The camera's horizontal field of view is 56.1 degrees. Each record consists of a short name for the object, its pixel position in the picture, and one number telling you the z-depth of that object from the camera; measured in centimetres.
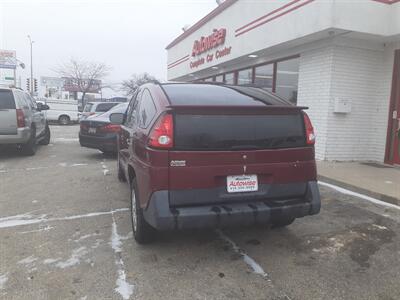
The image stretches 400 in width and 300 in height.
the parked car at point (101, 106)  1755
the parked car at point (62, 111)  2862
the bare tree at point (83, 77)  6656
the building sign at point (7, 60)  5653
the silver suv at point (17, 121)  927
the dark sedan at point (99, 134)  972
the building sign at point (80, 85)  6812
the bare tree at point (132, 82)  7212
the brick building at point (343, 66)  809
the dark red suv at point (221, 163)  336
